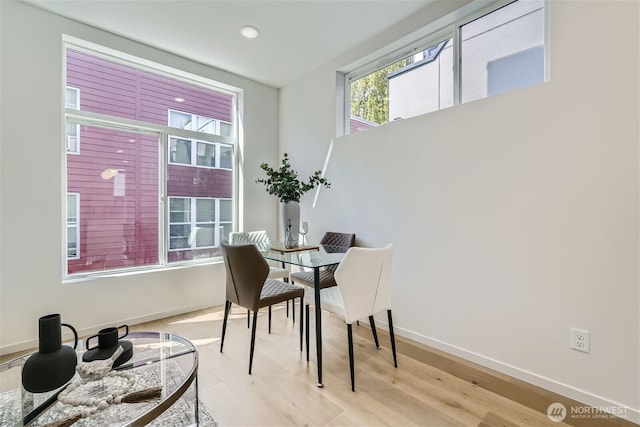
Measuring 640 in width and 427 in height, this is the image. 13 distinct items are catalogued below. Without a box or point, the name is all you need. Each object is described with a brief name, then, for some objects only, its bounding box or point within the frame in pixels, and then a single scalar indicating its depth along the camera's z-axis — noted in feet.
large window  9.02
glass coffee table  3.65
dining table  6.14
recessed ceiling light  8.78
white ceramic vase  9.08
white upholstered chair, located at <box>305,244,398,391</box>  5.99
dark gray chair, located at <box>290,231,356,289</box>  8.67
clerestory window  6.63
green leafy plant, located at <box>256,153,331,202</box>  8.91
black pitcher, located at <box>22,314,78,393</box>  3.67
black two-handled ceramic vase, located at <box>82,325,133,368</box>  4.30
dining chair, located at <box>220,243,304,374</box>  6.65
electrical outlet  5.55
